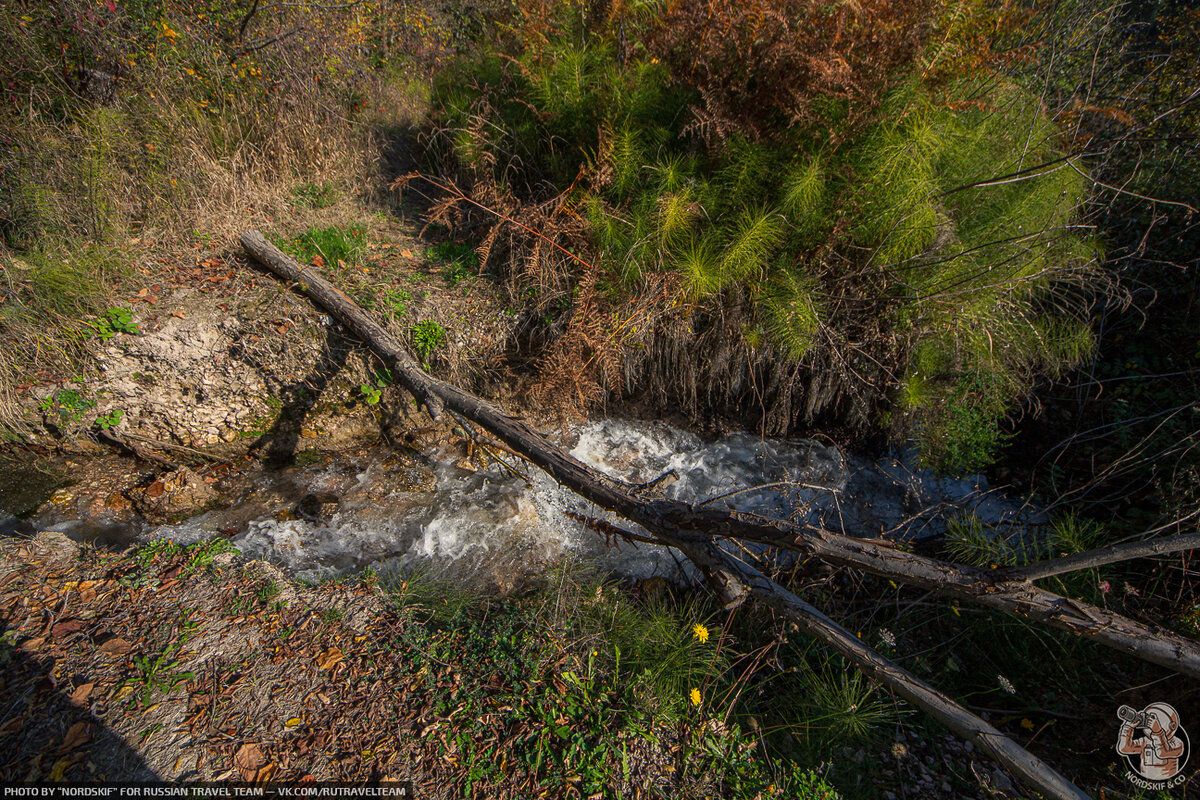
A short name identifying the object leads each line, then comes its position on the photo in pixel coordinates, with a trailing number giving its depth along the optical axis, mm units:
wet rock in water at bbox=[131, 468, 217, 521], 3615
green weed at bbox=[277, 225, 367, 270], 4586
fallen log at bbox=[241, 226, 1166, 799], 2062
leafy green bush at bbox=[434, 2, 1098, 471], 3549
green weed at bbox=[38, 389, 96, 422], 3574
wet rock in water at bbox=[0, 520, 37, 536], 3244
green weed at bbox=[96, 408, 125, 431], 3672
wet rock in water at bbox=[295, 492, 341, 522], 3783
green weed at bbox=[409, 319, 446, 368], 4297
